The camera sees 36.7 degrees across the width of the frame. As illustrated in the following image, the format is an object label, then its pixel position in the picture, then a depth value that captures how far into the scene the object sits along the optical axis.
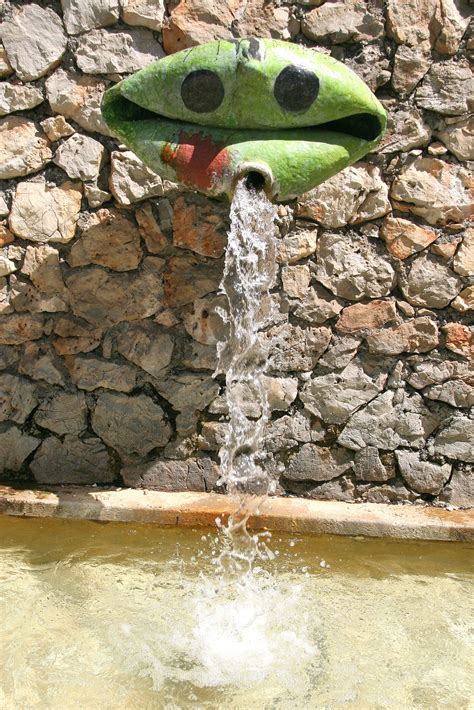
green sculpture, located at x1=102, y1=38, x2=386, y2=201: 1.92
